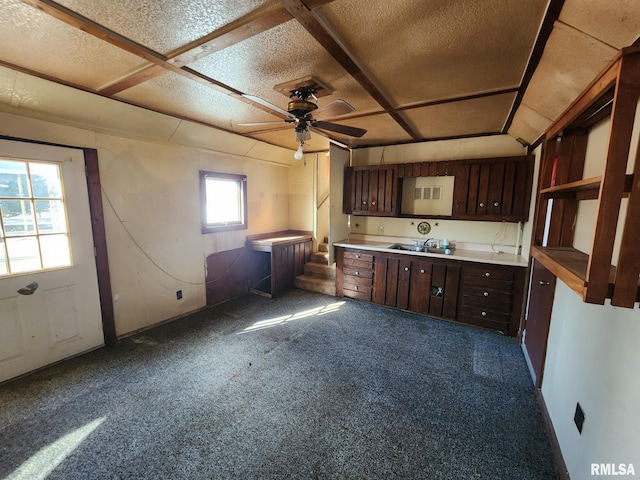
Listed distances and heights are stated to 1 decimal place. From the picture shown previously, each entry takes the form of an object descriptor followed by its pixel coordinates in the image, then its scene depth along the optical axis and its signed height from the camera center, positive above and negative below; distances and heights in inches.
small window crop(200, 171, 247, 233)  153.6 +2.8
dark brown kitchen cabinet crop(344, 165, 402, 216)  162.6 +10.7
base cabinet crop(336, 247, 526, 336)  127.1 -41.4
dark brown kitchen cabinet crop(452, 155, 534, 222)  130.5 +10.5
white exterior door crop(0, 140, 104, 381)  90.0 -35.4
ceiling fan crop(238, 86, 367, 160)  82.4 +30.7
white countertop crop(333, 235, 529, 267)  129.5 -23.6
